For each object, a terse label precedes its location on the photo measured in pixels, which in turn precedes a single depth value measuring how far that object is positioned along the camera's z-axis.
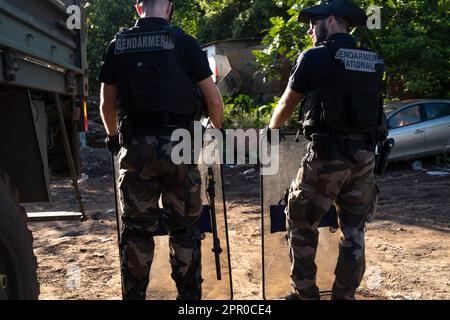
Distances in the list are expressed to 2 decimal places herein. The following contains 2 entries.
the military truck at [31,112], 2.29
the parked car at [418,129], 10.34
